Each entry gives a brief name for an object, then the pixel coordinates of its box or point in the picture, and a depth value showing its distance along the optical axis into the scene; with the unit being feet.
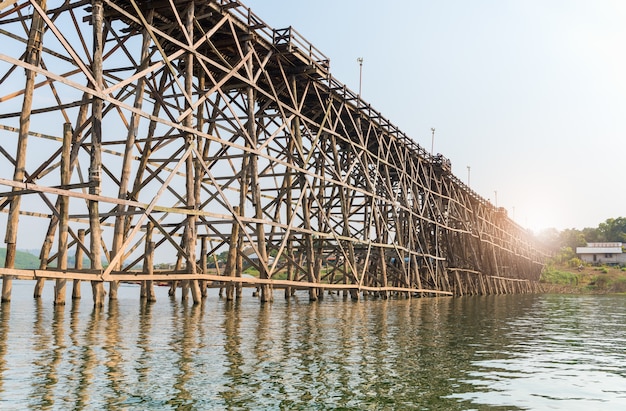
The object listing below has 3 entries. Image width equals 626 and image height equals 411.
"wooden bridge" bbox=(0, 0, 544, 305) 40.68
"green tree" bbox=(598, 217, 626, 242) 418.47
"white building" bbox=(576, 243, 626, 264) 315.60
